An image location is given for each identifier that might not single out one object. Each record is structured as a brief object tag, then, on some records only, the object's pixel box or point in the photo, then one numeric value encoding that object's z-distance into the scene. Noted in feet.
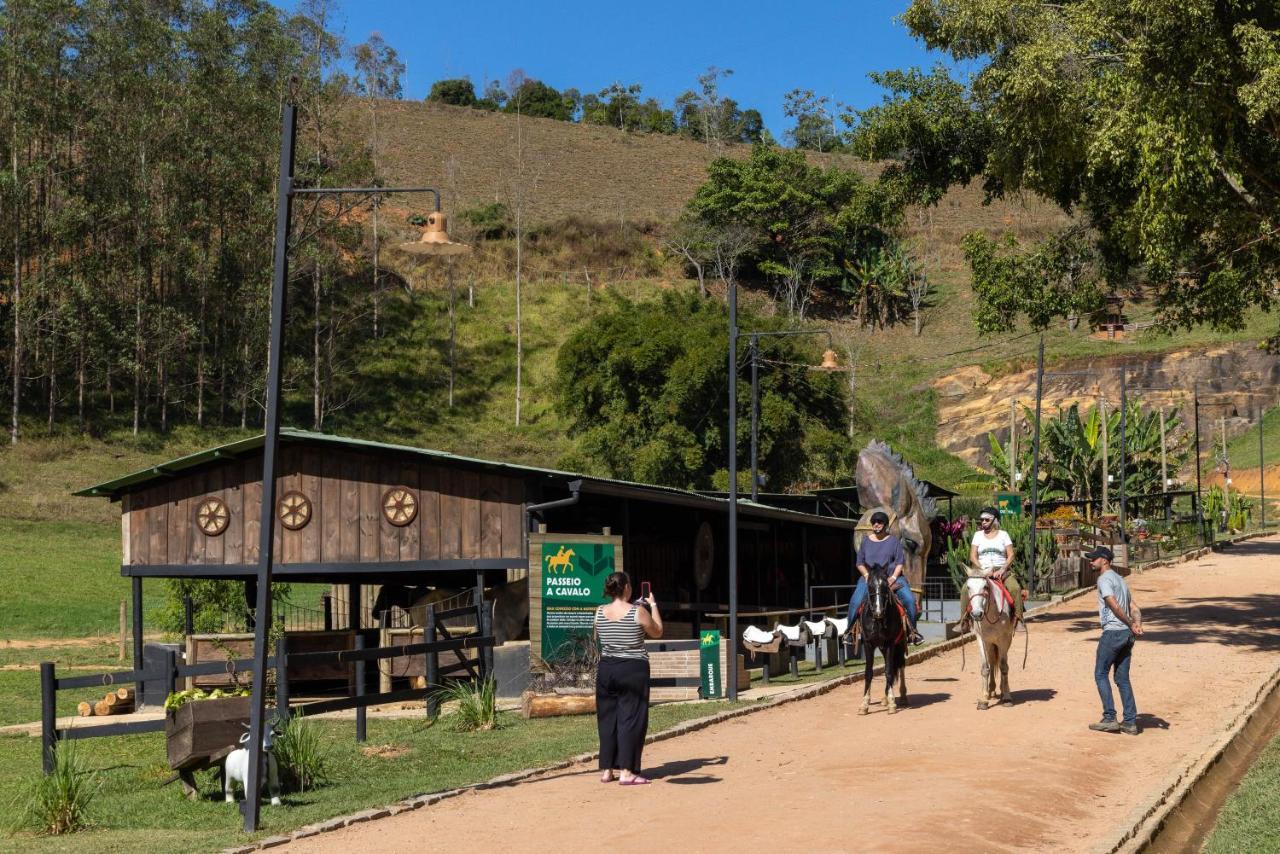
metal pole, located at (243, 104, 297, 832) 34.14
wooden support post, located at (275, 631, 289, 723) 48.19
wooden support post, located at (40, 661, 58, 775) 41.91
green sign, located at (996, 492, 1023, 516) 130.82
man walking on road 45.73
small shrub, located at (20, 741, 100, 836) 35.86
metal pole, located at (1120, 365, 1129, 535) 134.62
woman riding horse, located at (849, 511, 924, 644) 49.78
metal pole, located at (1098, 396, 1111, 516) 158.30
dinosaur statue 94.43
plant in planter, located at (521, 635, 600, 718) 55.62
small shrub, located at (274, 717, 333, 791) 40.01
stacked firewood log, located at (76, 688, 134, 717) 71.92
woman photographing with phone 36.88
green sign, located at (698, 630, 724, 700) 60.34
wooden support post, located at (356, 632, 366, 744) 50.75
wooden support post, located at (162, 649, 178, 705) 46.42
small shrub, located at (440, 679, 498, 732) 52.75
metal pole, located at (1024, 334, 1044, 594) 105.09
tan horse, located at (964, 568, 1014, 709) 50.16
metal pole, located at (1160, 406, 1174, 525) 160.95
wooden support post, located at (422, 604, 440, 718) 56.29
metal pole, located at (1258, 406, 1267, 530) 199.42
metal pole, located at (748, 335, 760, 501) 112.78
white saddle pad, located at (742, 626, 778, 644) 69.21
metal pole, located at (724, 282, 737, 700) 57.93
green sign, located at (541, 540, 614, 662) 66.59
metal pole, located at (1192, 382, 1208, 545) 155.02
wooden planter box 38.81
